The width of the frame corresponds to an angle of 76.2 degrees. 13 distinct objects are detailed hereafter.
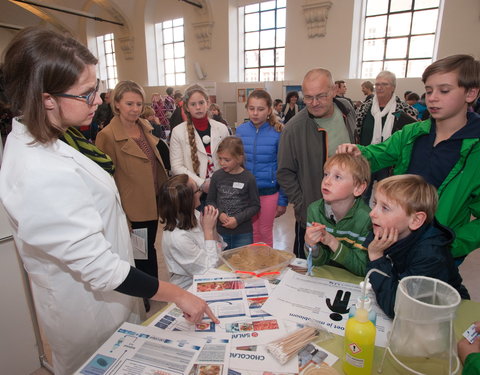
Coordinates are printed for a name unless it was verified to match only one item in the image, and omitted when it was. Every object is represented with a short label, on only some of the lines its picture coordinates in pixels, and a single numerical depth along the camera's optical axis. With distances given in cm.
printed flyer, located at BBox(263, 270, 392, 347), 109
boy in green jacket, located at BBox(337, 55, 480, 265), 143
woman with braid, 261
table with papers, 91
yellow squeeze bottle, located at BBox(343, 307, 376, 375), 81
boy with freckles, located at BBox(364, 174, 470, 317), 114
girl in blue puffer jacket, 266
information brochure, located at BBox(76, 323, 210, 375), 90
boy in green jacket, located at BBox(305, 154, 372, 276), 139
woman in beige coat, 220
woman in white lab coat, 87
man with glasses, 207
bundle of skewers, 92
